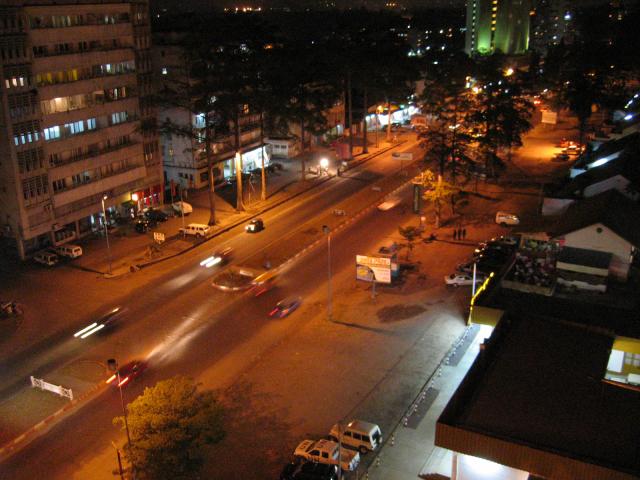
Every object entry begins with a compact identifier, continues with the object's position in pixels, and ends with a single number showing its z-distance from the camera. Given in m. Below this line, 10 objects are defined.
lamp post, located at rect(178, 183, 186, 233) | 51.91
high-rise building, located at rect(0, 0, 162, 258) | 44.91
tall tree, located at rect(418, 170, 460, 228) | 50.75
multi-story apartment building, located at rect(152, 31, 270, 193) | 60.97
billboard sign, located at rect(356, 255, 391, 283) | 40.72
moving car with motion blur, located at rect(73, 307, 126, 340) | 36.22
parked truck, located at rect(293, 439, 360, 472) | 24.38
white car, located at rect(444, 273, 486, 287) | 40.84
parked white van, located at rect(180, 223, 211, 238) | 51.53
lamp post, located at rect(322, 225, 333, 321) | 37.53
